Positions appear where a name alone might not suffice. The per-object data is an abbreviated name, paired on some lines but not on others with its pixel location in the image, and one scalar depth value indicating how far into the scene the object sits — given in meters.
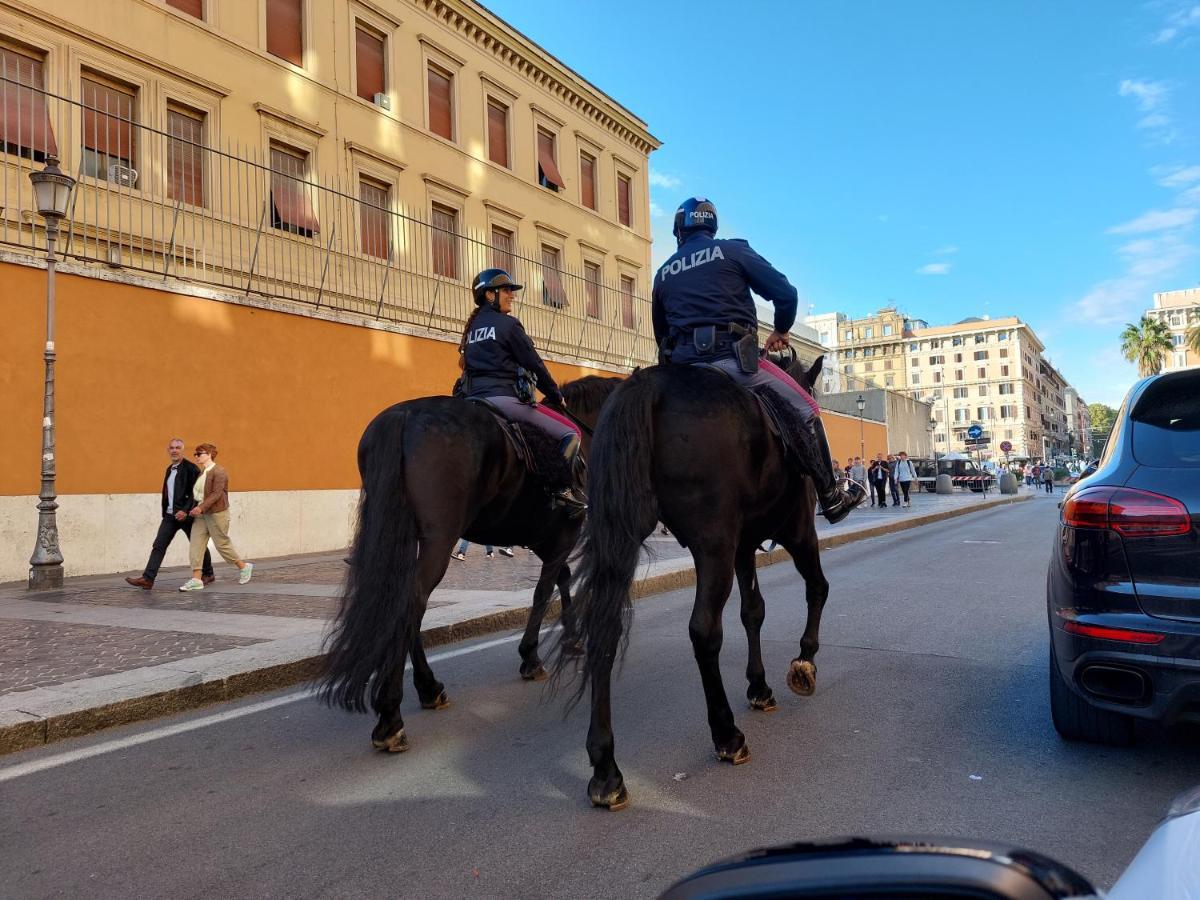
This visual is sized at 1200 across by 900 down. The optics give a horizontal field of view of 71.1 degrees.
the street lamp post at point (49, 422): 9.70
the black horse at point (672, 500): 3.31
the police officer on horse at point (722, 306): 4.17
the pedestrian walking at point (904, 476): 29.37
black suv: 2.97
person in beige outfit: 9.95
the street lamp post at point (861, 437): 39.25
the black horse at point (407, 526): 4.01
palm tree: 76.31
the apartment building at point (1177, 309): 129.25
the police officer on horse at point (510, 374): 5.28
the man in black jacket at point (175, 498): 10.00
